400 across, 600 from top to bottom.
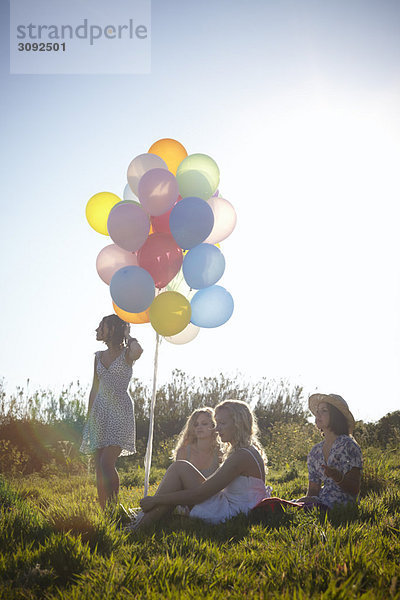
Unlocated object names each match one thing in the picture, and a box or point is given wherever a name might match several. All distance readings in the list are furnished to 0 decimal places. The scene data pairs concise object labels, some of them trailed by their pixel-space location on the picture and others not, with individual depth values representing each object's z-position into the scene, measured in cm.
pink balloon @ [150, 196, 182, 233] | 425
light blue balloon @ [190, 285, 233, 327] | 423
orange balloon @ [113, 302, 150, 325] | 432
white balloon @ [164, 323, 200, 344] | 457
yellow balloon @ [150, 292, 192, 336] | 397
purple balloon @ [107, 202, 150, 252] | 398
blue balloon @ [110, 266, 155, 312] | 388
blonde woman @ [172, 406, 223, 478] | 450
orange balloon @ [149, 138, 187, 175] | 453
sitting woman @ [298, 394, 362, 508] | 376
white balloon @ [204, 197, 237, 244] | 447
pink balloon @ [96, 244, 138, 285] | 430
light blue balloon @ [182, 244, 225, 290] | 404
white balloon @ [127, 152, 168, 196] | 432
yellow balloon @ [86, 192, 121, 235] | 447
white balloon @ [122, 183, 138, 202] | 462
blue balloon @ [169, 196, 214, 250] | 392
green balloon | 420
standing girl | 394
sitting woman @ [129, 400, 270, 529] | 342
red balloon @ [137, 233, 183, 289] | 408
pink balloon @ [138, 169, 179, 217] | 404
